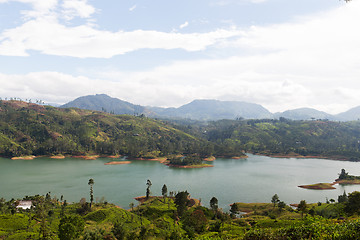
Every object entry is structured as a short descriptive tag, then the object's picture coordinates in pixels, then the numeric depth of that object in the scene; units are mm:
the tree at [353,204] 58219
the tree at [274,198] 79031
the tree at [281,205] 75594
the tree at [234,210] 70938
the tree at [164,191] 84812
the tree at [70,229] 43094
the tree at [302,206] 61906
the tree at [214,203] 71250
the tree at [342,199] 81188
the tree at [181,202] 71962
